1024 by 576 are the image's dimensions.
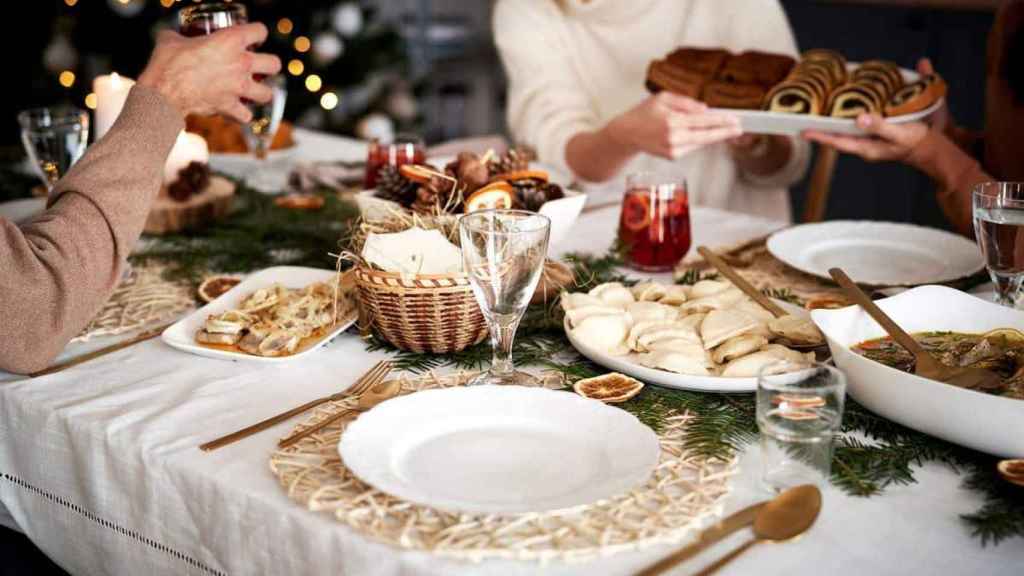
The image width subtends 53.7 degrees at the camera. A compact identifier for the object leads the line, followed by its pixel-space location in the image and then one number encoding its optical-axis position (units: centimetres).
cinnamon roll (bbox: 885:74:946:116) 172
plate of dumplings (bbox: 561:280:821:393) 97
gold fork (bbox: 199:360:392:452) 89
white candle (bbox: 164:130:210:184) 168
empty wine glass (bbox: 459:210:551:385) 91
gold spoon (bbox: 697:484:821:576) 73
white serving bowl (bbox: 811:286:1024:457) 81
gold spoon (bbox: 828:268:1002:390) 87
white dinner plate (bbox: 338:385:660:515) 75
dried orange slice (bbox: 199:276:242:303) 128
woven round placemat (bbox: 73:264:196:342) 120
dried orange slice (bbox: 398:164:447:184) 131
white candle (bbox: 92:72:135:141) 163
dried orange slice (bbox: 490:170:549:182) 133
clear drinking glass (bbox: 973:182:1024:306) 103
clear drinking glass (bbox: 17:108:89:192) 141
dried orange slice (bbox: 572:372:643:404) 96
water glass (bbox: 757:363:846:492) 78
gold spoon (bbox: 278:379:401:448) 88
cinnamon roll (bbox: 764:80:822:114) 186
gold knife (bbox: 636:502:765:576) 68
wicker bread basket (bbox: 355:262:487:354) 105
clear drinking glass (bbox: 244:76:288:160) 172
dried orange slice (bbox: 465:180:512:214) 125
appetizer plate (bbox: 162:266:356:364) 109
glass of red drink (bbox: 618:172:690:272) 139
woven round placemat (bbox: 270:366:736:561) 71
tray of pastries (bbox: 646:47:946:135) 173
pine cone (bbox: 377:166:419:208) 135
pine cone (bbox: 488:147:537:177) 138
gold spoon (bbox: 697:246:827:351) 104
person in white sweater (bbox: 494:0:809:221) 236
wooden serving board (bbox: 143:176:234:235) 161
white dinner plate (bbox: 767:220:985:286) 136
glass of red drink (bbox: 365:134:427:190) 160
